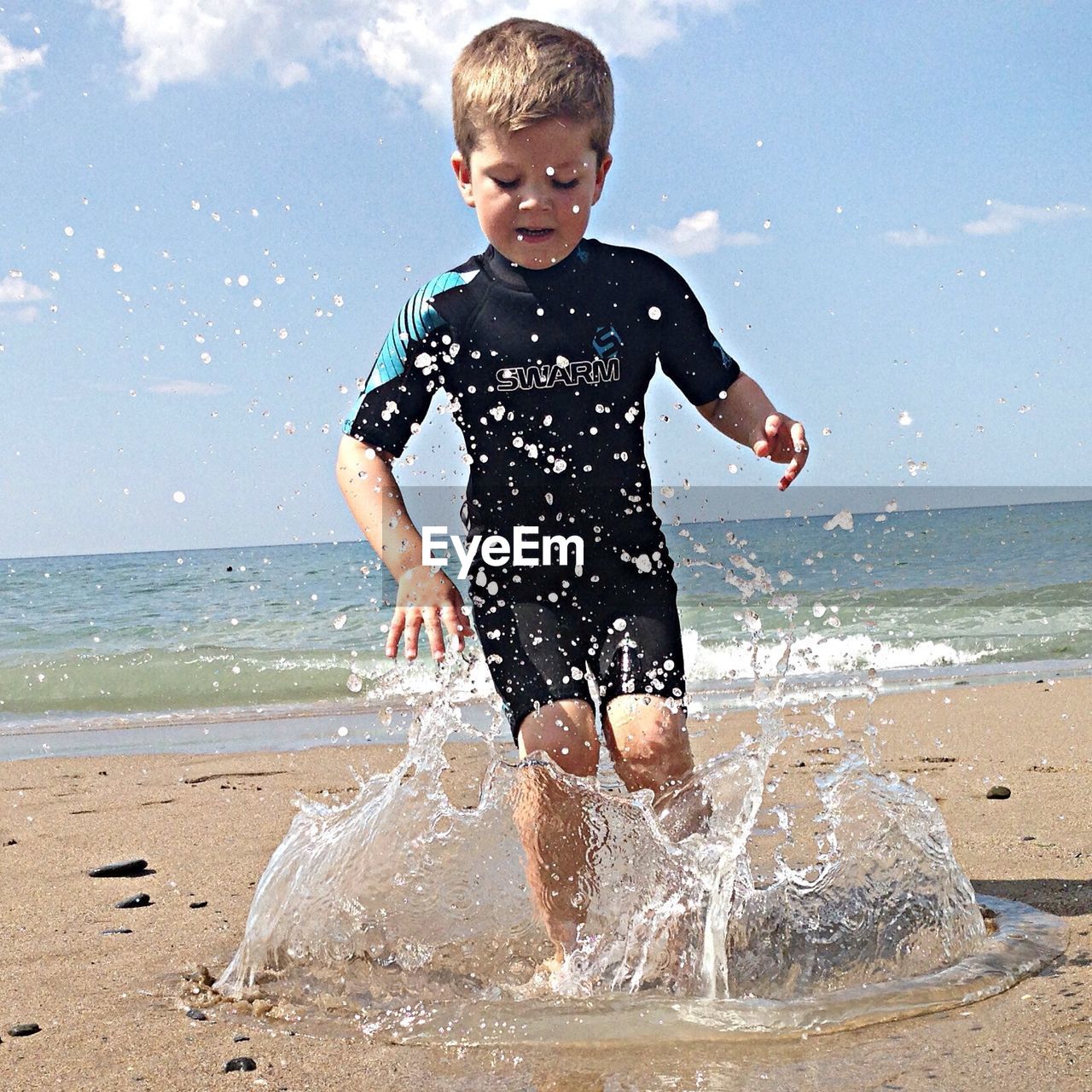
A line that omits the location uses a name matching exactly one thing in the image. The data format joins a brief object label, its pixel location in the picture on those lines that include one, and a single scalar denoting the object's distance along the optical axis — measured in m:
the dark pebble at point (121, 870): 3.75
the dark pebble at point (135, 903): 3.36
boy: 2.76
